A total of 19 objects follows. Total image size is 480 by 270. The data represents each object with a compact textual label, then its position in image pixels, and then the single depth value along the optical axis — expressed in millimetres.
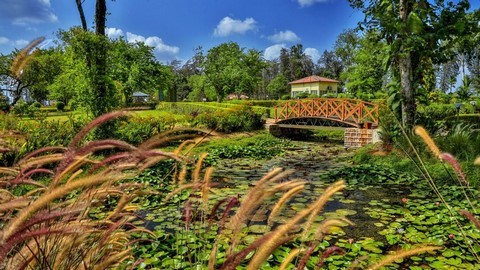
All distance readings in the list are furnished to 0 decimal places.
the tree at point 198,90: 40938
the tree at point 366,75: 24234
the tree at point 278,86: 49406
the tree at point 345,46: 39894
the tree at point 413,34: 7625
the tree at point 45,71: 22648
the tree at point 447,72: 51281
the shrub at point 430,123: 9250
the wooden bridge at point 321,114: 13281
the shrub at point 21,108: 9469
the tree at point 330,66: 54281
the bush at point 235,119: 14609
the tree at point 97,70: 9195
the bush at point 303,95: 35469
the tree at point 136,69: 26891
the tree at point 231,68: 32844
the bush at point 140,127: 10445
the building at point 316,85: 43656
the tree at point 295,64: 57344
